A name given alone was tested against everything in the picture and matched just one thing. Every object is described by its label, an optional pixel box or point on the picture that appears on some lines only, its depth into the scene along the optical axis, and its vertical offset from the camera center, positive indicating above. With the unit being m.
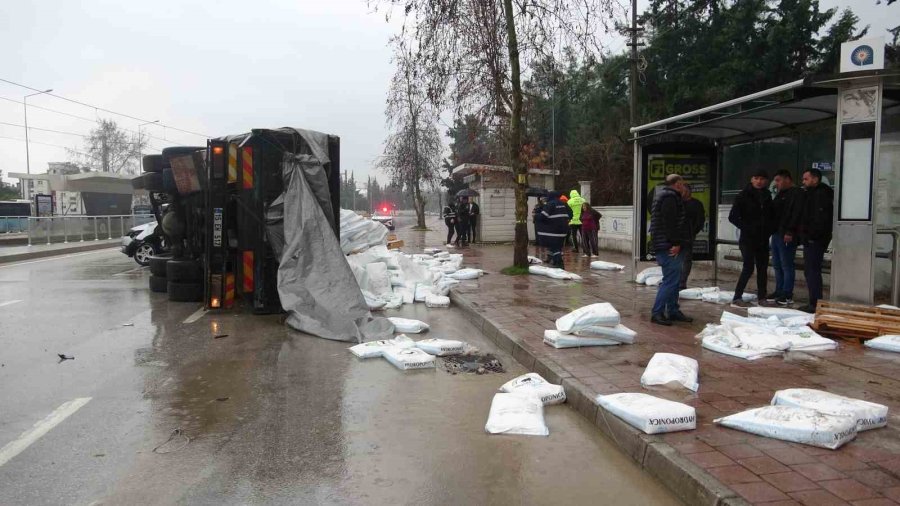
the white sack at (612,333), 6.53 -1.27
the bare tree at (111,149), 69.88 +6.69
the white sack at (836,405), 4.05 -1.29
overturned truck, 8.62 -0.28
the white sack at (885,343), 6.05 -1.28
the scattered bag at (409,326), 8.13 -1.50
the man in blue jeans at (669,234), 7.43 -0.28
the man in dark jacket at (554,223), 13.30 -0.28
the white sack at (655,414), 4.12 -1.35
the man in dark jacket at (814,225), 7.85 -0.18
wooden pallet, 6.46 -1.14
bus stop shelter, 7.29 +0.87
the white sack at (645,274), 11.27 -1.13
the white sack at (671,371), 5.05 -1.31
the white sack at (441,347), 6.95 -1.51
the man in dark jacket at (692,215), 7.61 -0.06
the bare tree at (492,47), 13.41 +3.51
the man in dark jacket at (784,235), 8.20 -0.32
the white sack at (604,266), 13.74 -1.22
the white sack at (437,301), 10.25 -1.48
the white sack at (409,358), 6.32 -1.50
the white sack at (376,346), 6.89 -1.51
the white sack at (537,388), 5.19 -1.49
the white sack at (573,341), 6.55 -1.35
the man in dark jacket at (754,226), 8.77 -0.22
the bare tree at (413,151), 37.41 +3.73
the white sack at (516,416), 4.57 -1.53
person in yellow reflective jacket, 17.00 +0.10
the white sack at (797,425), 3.81 -1.33
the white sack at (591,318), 6.45 -1.10
